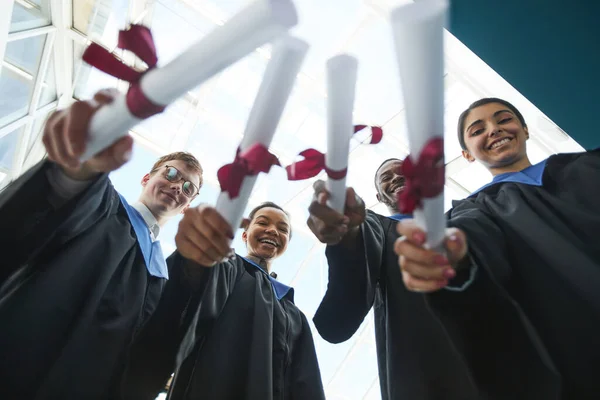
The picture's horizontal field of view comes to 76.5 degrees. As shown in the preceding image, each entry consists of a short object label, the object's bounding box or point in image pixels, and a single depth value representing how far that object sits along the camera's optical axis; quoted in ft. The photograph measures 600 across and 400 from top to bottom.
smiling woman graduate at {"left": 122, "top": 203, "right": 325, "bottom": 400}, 4.16
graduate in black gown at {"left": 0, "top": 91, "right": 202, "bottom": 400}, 3.48
